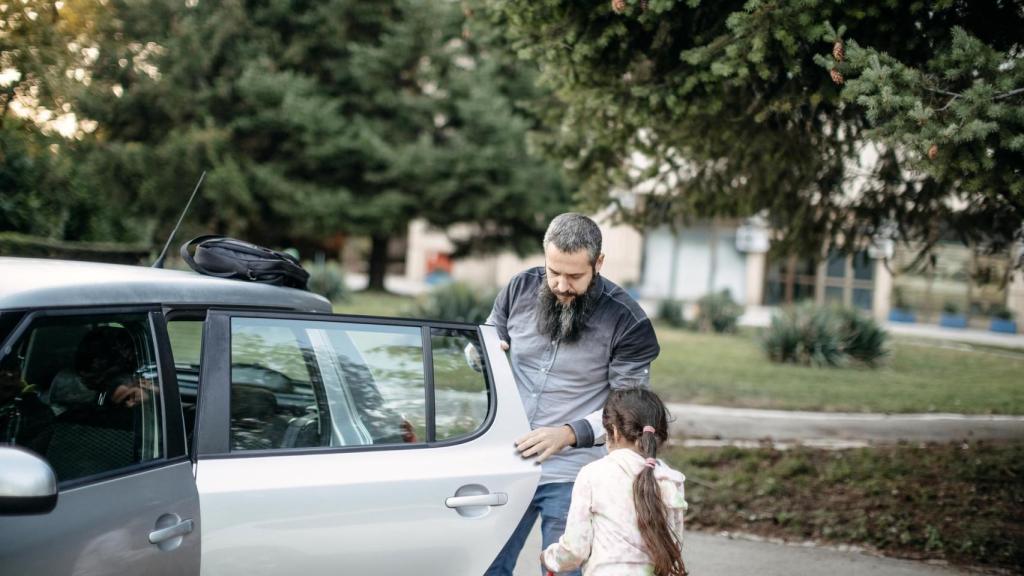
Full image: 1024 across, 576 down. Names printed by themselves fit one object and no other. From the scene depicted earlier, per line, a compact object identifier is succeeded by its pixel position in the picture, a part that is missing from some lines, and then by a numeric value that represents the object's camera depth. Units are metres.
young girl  2.76
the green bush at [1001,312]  31.62
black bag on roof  3.30
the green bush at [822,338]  16.73
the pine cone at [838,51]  4.25
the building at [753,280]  33.16
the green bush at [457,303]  17.23
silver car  2.38
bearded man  3.16
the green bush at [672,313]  25.14
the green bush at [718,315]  23.95
